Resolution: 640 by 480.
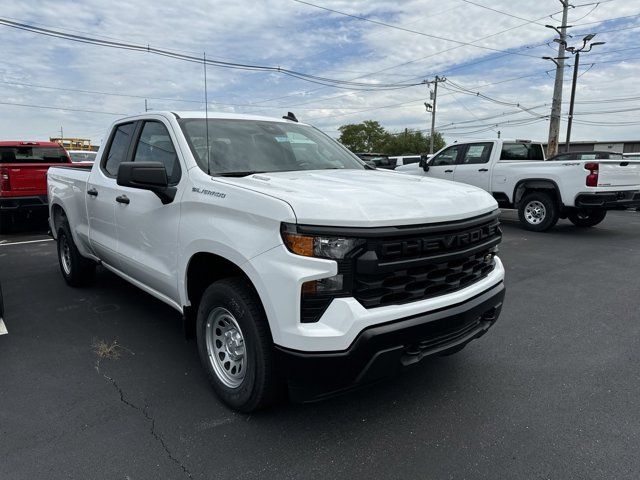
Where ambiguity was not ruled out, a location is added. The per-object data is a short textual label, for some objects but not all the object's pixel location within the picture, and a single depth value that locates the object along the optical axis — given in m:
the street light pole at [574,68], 23.97
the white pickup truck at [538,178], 8.98
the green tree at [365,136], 87.50
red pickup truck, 9.18
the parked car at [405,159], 21.45
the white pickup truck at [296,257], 2.29
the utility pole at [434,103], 44.66
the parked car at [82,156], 16.28
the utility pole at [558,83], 21.23
